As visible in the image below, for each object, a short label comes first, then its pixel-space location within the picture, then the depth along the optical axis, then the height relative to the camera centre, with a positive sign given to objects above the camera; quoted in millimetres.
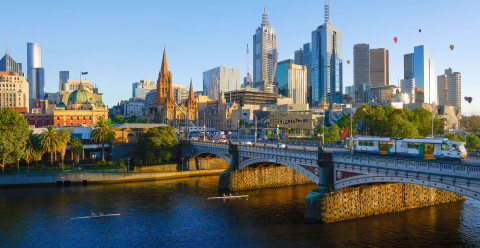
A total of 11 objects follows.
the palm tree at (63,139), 87625 -3764
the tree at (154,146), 91688 -5964
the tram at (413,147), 42812 -3029
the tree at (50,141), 84875 -4166
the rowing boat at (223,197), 65062 -13878
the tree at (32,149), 82438 -6179
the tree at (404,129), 94062 -1011
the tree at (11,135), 76788 -2567
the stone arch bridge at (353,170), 34500 -5729
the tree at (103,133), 94750 -2344
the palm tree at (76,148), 91438 -6321
